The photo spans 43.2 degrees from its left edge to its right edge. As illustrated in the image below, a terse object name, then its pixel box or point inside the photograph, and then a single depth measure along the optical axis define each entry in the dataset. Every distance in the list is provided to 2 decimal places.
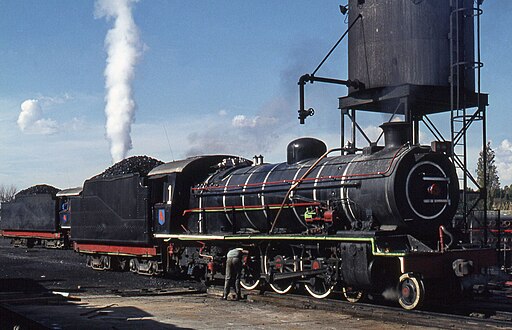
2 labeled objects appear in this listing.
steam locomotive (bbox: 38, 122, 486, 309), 12.02
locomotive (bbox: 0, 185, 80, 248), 34.75
